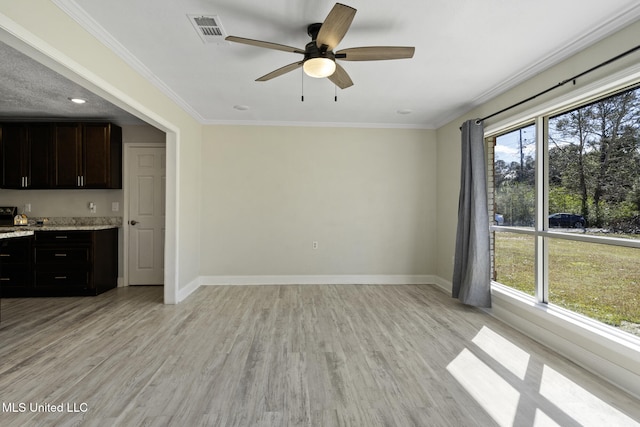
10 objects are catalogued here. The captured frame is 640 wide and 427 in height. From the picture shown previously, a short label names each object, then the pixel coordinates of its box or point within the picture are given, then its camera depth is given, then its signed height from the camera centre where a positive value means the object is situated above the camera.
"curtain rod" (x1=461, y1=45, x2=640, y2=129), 2.05 +1.07
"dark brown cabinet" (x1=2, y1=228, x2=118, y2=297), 4.07 -0.74
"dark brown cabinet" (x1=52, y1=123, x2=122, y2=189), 4.36 +0.82
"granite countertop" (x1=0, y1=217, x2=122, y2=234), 4.60 -0.15
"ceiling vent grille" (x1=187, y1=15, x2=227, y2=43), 2.19 +1.39
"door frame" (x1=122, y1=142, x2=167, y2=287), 4.71 +0.34
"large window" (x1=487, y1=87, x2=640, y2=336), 2.23 +0.03
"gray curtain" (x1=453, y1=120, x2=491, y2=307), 3.55 -0.14
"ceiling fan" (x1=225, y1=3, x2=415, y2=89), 2.02 +1.15
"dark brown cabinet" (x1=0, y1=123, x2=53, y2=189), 4.32 +0.81
